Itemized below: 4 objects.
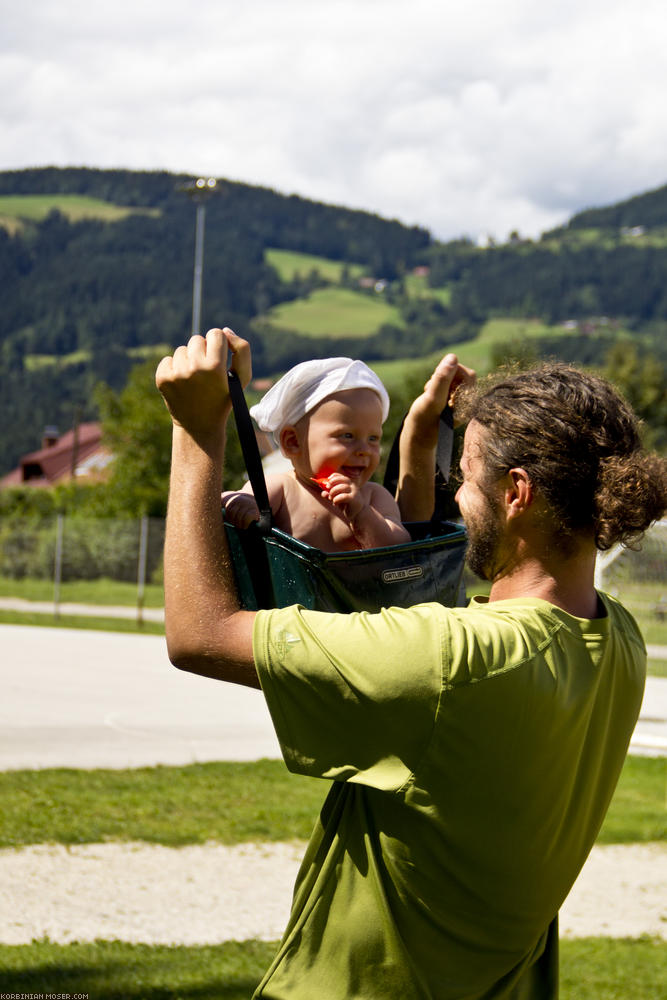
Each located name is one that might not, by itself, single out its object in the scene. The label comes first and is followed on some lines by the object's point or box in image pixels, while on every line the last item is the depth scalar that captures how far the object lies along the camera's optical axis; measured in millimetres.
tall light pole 24688
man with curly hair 1695
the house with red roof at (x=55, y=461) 82125
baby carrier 1904
